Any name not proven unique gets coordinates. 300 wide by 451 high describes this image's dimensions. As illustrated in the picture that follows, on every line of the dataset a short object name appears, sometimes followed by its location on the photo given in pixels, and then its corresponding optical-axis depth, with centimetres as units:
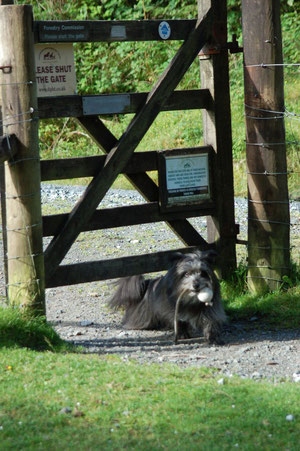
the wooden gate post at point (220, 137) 1476
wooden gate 1320
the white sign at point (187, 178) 1457
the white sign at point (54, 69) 1282
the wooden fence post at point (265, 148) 1425
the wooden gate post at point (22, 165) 1176
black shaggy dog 1302
